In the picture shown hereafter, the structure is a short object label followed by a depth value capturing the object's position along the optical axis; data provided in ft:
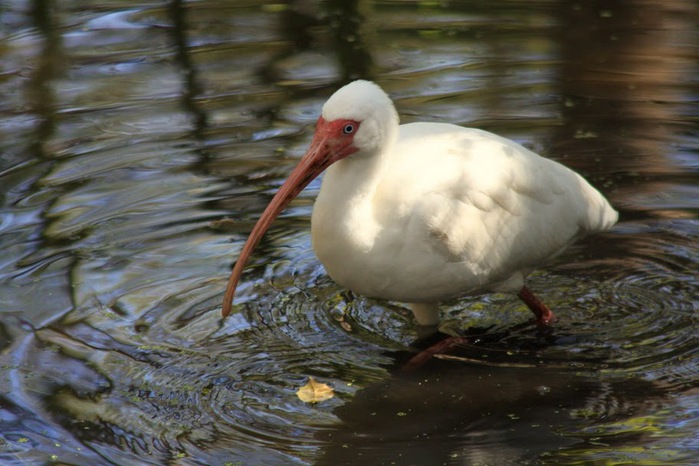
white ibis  33.35
